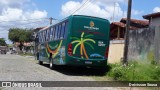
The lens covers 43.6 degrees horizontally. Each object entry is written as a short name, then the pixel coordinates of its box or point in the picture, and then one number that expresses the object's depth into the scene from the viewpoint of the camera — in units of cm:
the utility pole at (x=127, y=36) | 1043
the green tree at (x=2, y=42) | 8911
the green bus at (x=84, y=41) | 1042
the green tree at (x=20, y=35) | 5472
